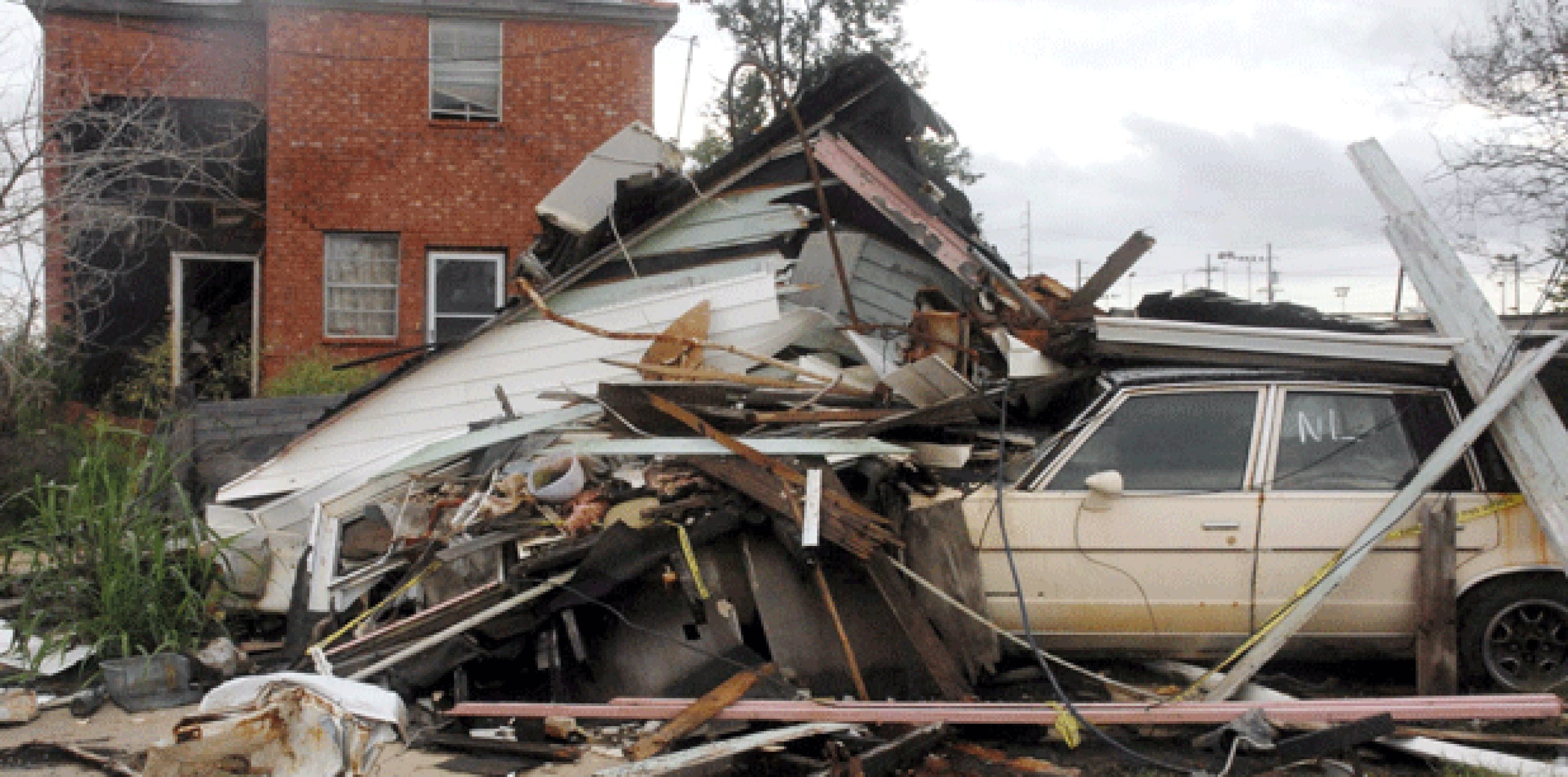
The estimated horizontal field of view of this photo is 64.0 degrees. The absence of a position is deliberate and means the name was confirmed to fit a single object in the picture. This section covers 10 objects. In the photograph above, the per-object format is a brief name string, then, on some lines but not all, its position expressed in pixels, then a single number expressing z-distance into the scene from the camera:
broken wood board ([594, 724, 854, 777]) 4.46
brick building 15.60
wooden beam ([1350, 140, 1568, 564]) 5.48
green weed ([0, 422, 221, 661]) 6.50
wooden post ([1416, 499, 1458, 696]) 5.45
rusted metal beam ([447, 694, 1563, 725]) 4.88
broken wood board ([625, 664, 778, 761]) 4.80
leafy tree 25.92
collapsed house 5.58
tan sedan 5.55
